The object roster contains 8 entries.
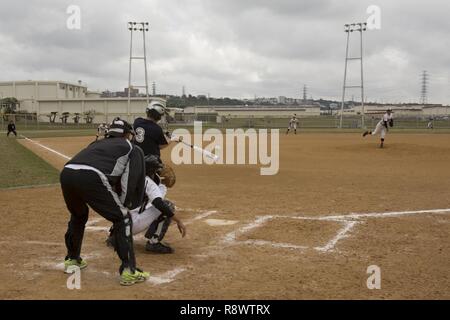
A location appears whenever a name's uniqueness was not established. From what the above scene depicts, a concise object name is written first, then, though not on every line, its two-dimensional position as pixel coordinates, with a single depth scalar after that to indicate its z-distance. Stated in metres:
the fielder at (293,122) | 43.75
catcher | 5.64
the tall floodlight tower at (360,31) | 58.08
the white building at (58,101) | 91.38
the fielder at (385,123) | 24.11
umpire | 4.89
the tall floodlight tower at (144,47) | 57.97
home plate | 7.81
